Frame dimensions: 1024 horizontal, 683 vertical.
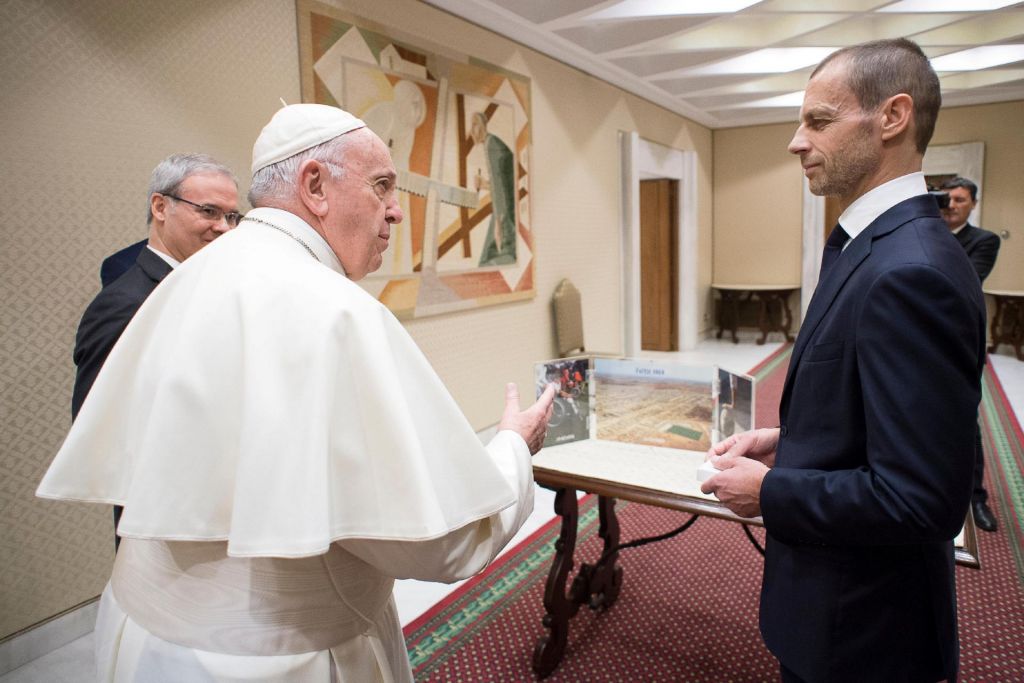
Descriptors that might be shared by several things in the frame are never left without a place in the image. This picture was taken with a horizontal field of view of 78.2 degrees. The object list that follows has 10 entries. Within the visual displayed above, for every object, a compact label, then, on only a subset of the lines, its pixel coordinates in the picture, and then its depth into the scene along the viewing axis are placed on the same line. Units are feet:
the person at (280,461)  2.96
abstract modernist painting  11.43
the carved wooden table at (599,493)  6.26
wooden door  28.50
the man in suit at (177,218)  6.29
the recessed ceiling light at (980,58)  19.83
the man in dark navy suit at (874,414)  3.19
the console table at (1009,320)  23.95
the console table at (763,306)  29.58
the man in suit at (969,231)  12.30
